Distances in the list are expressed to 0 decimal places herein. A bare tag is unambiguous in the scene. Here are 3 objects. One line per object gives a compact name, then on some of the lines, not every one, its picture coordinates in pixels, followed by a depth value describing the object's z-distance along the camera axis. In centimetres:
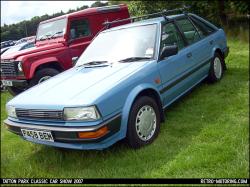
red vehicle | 792
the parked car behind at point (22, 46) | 920
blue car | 387
